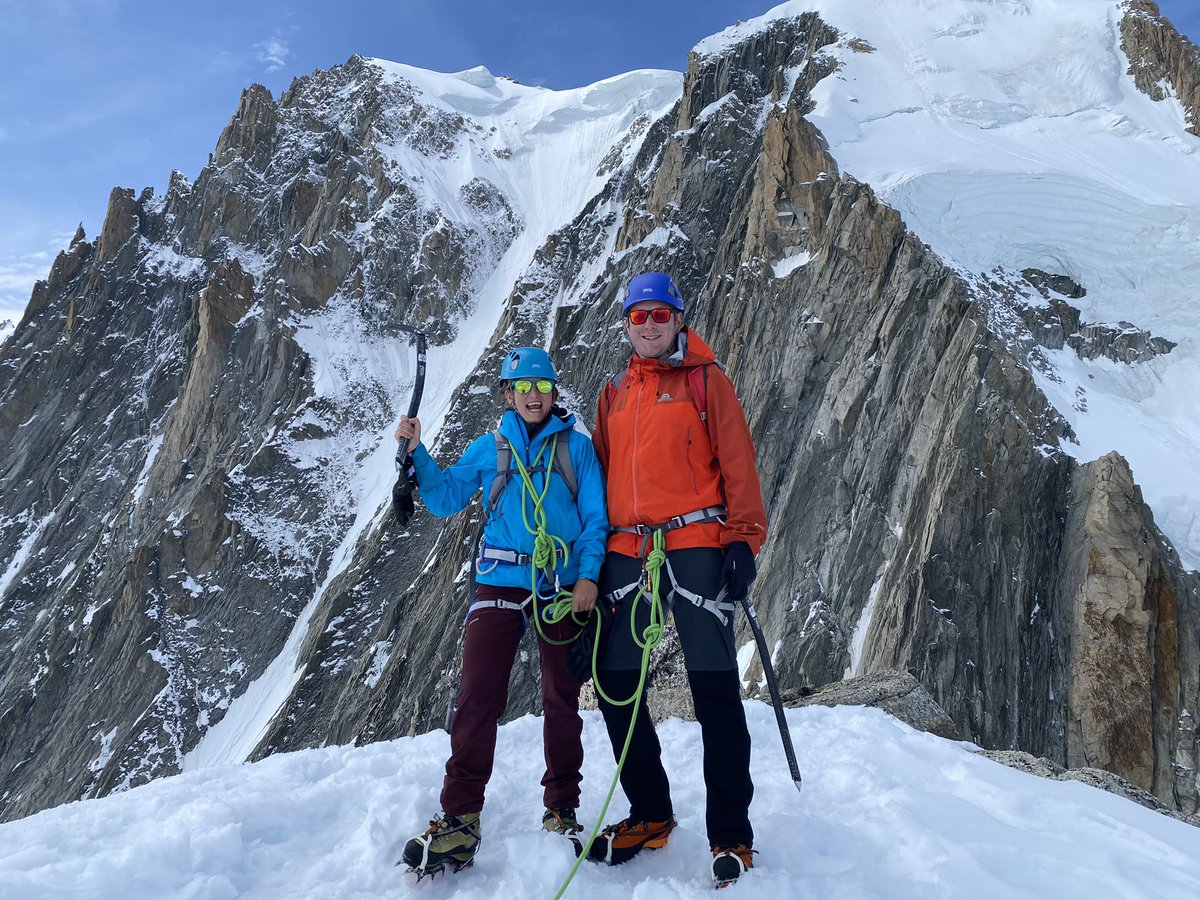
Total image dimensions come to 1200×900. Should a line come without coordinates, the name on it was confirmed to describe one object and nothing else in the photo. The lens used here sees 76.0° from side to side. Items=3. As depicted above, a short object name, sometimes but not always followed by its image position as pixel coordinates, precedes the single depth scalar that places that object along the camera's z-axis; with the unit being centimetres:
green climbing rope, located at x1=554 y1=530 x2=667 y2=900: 436
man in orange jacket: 433
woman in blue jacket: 461
